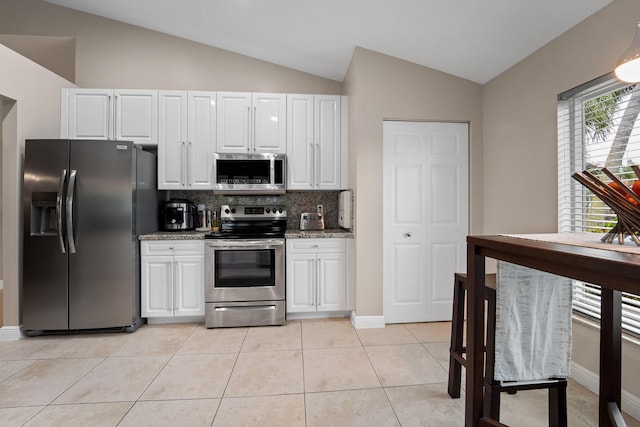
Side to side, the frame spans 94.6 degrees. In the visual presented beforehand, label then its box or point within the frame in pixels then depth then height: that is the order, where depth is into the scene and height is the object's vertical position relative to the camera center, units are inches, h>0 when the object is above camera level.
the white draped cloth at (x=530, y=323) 55.7 -21.2
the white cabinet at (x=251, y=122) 128.0 +39.6
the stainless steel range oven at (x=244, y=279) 116.0 -26.3
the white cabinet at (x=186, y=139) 126.0 +31.9
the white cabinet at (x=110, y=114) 122.7 +41.4
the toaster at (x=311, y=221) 135.7 -3.5
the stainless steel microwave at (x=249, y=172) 123.3 +17.3
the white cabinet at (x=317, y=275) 120.1 -25.3
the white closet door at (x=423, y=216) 119.3 -1.0
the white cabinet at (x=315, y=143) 129.6 +31.2
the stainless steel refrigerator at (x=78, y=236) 104.6 -8.1
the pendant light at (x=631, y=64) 43.4 +23.1
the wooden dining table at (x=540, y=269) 41.8 -15.9
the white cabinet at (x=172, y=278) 116.2 -25.8
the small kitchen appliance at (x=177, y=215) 129.8 -0.8
